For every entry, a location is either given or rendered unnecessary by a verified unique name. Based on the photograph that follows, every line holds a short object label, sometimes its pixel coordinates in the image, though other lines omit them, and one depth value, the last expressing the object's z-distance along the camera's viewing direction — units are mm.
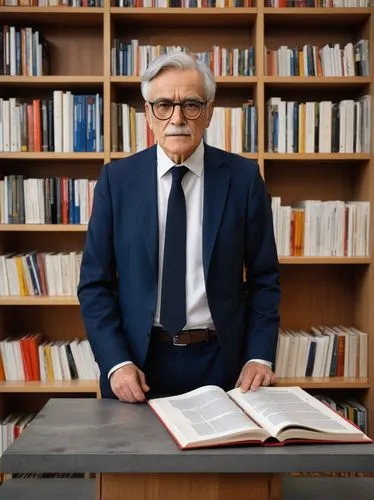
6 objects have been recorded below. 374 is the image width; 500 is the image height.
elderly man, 1737
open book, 1187
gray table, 1133
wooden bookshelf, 3180
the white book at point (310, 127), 3234
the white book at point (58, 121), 3207
